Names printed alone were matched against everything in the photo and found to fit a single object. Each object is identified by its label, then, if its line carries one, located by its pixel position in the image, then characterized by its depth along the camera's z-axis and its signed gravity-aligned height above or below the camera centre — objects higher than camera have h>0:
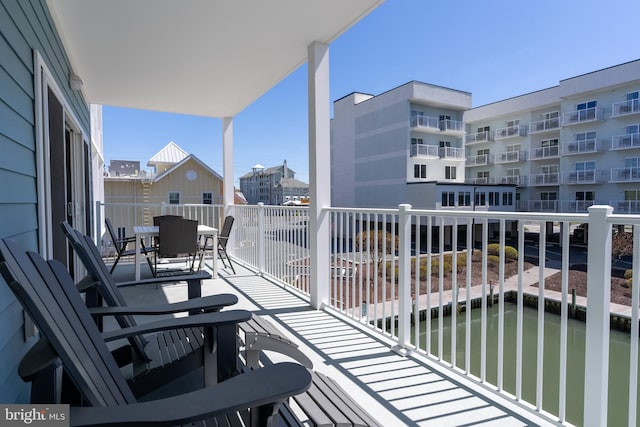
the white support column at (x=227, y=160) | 6.85 +0.84
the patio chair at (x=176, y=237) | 4.52 -0.46
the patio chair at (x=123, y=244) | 5.02 -0.62
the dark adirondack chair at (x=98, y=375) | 0.75 -0.44
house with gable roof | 17.56 +0.90
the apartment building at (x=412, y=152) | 23.86 +3.62
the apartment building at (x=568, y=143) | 23.09 +4.37
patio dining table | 4.62 -0.45
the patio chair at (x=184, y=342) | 1.49 -0.65
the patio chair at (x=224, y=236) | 5.73 -0.57
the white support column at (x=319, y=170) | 3.70 +0.34
